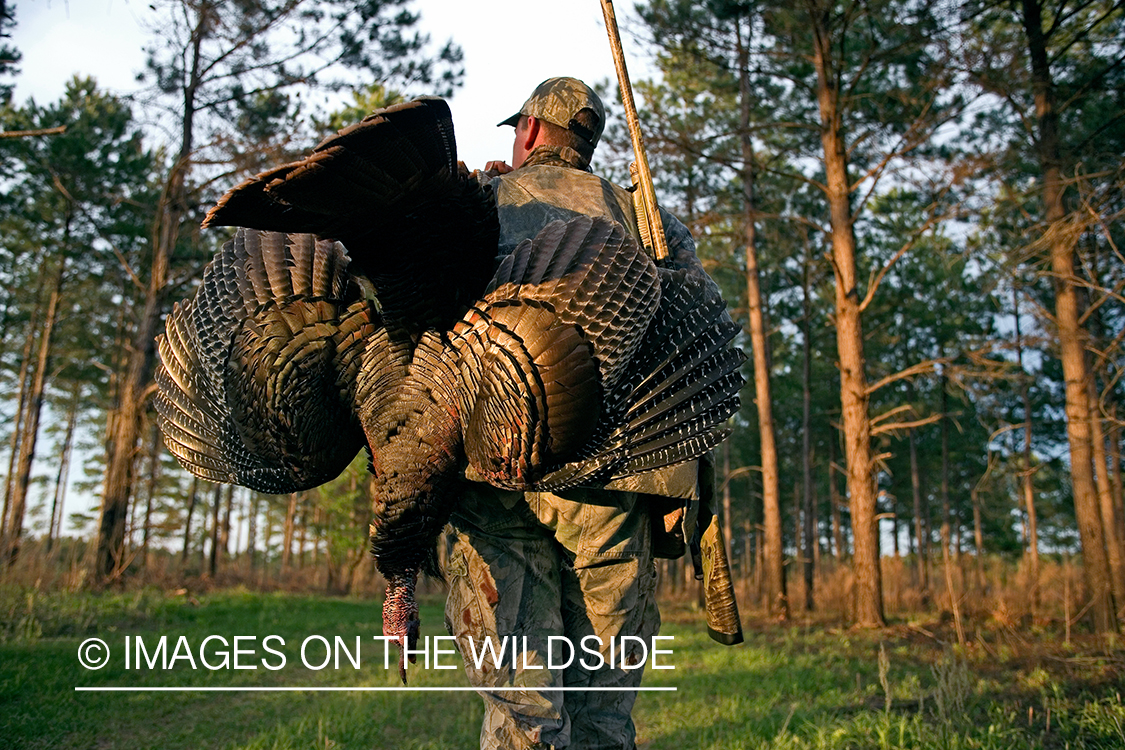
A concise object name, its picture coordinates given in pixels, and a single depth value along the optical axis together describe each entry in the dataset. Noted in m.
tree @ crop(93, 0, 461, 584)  12.67
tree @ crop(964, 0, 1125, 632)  11.02
